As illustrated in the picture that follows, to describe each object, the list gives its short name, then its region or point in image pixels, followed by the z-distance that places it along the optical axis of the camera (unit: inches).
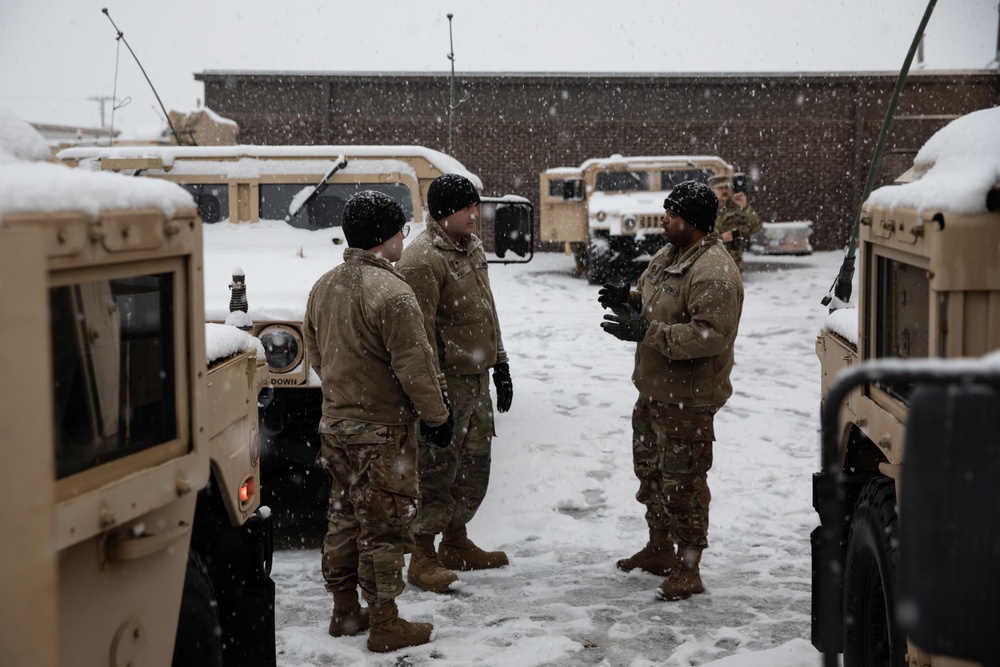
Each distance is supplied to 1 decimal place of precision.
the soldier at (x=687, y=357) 171.0
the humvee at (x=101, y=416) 67.3
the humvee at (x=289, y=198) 234.2
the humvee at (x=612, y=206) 588.7
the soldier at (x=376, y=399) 151.3
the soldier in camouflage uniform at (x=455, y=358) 181.0
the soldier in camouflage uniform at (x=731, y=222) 423.8
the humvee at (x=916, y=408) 52.7
